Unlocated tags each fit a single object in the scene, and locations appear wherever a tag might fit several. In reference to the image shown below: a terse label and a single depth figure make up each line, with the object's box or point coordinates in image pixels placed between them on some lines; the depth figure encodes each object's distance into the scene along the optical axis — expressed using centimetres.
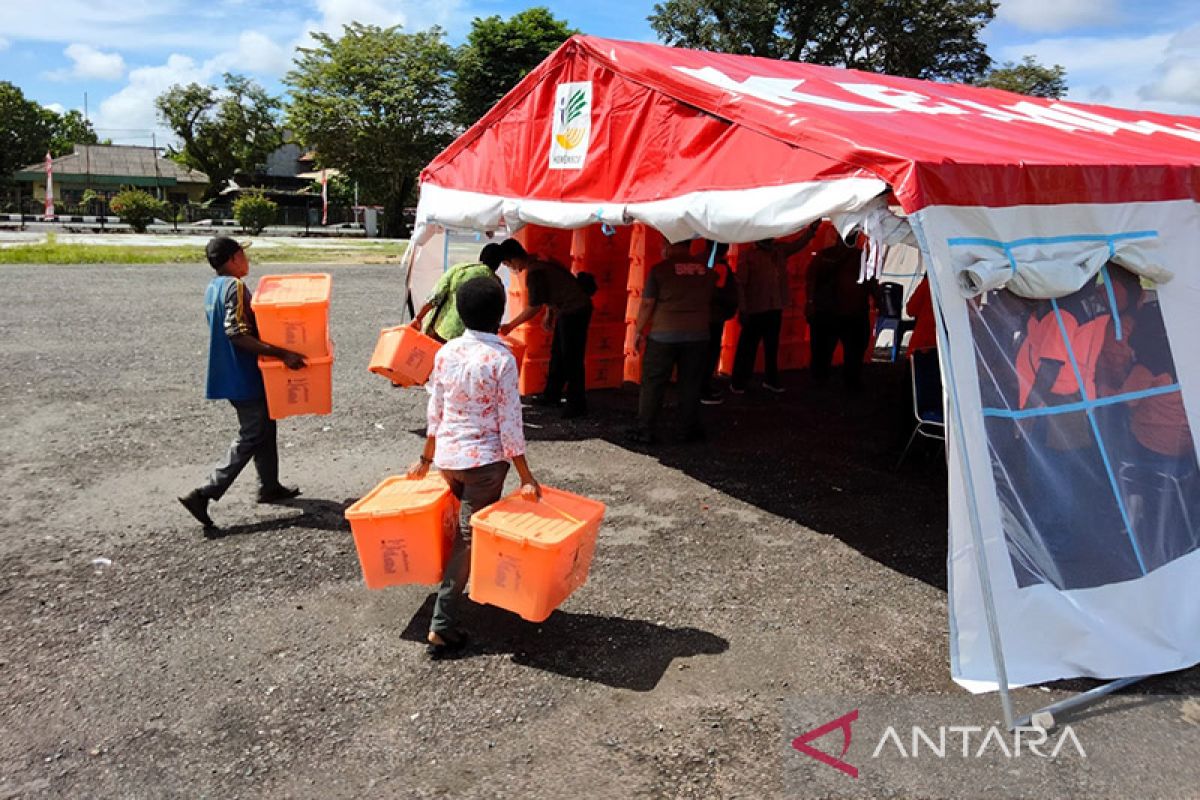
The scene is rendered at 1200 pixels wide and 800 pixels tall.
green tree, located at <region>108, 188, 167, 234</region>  3481
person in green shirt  673
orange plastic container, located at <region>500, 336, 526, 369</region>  785
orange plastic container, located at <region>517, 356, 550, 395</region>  867
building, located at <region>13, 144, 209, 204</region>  5219
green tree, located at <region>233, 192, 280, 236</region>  3619
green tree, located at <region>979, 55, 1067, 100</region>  3353
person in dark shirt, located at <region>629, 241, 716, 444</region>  674
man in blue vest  491
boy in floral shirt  359
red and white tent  358
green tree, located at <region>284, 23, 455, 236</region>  3947
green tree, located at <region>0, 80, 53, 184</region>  5153
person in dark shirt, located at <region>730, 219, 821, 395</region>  888
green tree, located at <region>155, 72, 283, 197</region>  5038
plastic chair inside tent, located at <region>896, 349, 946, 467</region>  603
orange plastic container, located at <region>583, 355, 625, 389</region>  917
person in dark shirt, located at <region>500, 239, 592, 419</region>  757
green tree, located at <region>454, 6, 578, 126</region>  3788
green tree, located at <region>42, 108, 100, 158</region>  6006
